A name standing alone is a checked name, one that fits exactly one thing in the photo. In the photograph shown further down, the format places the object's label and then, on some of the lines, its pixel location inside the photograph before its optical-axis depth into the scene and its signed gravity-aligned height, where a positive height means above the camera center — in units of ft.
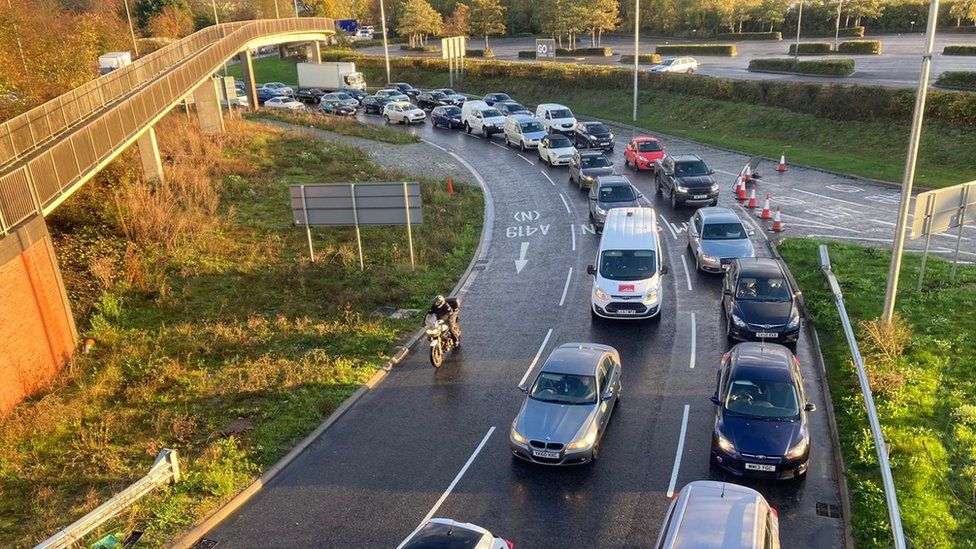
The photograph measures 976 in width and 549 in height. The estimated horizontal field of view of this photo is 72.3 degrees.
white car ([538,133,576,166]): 118.42 -19.84
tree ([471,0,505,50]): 271.49 +7.38
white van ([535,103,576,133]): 137.59 -16.99
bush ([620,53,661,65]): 201.31 -9.41
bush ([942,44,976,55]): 155.63 -9.70
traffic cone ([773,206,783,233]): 79.51 -23.18
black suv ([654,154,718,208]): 88.33 -20.02
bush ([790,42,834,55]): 191.62 -9.07
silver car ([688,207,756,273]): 66.56 -21.12
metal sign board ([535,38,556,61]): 214.28 -4.95
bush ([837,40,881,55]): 182.29 -9.05
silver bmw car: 38.70 -21.71
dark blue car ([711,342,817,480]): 36.60 -21.59
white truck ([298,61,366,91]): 216.95 -9.24
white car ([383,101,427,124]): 168.76 -16.98
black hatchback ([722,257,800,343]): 51.42 -21.43
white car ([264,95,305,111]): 185.13 -14.27
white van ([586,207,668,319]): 57.82 -20.63
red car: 111.96 -20.21
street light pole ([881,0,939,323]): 43.01 -11.22
